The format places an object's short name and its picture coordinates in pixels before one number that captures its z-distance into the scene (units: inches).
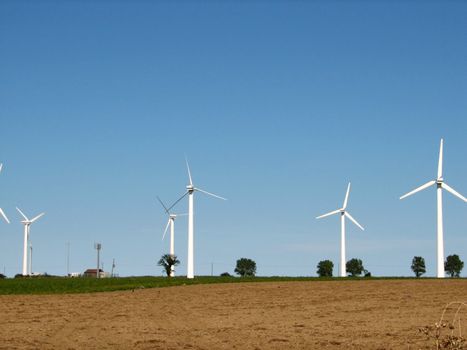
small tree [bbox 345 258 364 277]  7753.4
